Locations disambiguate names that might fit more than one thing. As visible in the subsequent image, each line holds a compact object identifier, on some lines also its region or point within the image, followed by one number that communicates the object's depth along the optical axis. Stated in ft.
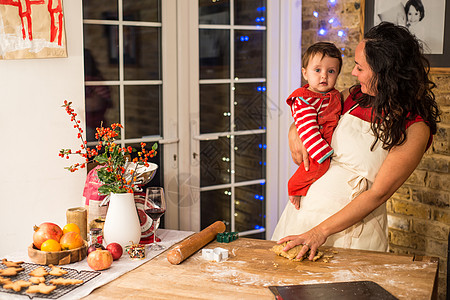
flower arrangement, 7.45
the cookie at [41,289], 5.83
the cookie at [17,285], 5.90
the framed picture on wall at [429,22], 10.39
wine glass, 7.49
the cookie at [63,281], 6.07
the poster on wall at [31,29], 8.55
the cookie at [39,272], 6.31
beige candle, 7.90
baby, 8.40
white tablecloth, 5.90
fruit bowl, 6.72
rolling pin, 6.86
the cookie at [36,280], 6.09
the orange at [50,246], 6.77
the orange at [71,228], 7.28
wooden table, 6.04
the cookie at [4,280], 6.08
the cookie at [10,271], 6.28
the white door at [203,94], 11.08
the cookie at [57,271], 6.36
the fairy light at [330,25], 12.49
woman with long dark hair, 7.35
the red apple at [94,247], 7.09
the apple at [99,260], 6.62
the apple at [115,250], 7.01
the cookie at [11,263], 6.55
